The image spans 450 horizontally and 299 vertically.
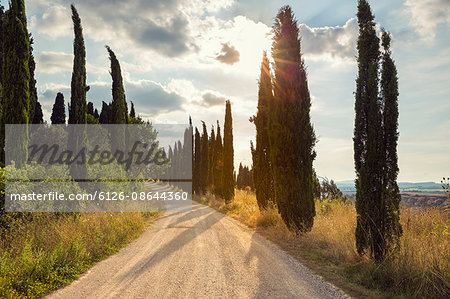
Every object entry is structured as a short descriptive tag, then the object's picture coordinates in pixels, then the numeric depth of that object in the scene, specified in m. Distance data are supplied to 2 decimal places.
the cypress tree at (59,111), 32.75
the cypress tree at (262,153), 15.85
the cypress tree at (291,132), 10.05
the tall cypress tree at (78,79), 16.56
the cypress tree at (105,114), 41.47
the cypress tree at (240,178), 49.90
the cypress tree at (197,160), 35.34
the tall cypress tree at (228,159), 22.70
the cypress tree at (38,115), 27.72
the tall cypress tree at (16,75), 12.38
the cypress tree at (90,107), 48.13
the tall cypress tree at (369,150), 6.44
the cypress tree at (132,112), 38.01
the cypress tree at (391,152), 6.38
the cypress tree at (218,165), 26.18
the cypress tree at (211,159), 28.92
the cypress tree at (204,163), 32.78
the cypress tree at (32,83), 20.67
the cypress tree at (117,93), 21.25
